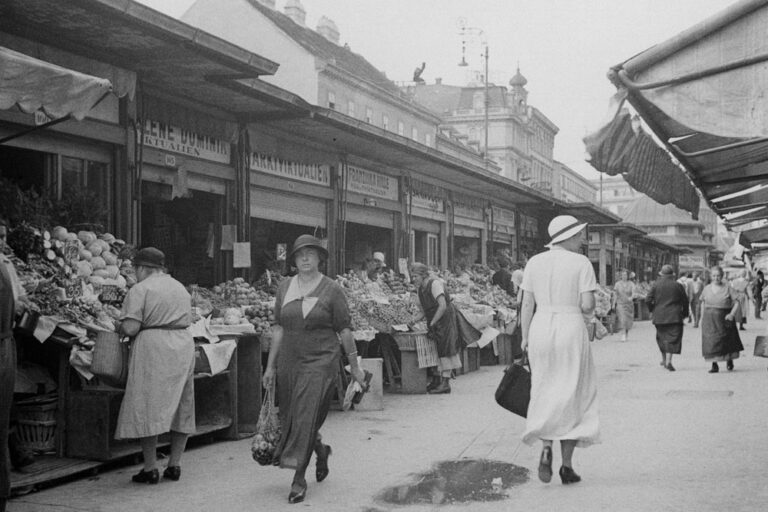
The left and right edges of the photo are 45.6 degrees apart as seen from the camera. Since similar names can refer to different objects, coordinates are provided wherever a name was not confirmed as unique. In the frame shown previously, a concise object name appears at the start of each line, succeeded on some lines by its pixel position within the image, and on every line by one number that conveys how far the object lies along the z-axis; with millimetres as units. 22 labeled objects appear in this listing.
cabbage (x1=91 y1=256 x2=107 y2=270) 8422
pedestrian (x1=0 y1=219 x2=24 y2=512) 5207
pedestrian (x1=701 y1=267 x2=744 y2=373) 15383
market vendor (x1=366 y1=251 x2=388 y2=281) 16125
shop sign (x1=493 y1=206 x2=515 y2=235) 24875
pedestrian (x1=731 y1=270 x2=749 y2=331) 29897
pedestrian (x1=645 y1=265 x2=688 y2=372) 15492
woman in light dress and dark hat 6887
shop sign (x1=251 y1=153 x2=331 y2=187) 12953
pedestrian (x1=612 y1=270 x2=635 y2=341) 24844
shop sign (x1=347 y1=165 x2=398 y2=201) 15922
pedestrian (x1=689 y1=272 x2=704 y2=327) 31219
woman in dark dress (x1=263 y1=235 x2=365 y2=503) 6422
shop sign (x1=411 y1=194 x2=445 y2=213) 18922
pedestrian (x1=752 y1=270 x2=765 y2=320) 38625
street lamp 48906
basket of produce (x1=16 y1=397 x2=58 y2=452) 7109
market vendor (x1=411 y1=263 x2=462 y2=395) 12656
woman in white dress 6711
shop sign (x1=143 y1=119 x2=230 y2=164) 10602
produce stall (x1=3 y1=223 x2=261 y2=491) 7125
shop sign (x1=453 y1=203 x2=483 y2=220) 21727
